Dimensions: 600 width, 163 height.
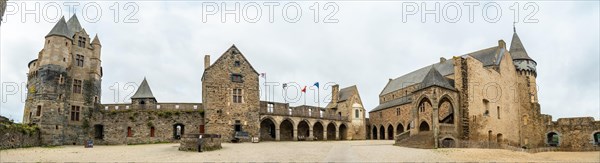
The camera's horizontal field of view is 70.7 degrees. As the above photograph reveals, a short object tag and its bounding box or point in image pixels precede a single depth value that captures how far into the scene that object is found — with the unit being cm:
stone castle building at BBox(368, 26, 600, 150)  2969
